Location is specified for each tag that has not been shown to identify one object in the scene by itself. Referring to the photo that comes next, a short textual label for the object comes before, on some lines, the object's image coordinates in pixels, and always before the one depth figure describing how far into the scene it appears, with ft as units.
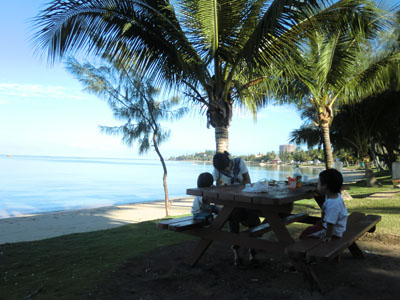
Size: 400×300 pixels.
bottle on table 13.08
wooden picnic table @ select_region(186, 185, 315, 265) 9.75
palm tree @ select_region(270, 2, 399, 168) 28.45
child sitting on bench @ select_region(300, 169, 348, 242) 9.30
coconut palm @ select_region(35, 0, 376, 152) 15.25
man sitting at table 11.96
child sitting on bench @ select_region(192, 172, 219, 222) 12.37
